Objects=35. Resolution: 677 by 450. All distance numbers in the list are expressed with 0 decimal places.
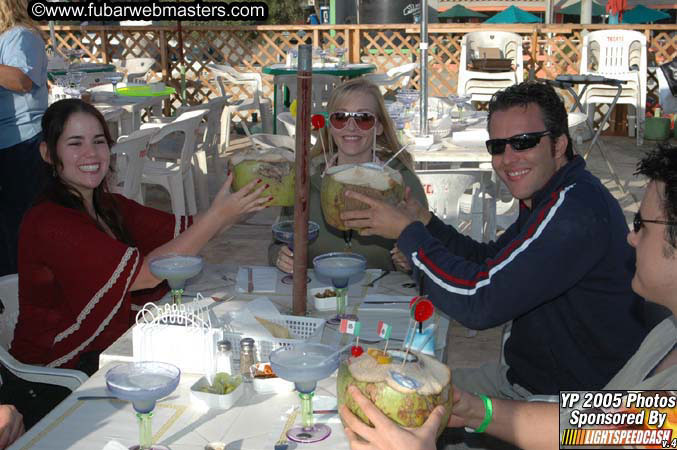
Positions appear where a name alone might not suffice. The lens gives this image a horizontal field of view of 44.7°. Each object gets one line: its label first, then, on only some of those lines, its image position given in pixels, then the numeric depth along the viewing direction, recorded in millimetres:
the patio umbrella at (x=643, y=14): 16031
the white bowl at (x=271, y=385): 1891
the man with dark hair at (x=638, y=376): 1424
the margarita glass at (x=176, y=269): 2357
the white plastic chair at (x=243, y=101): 9094
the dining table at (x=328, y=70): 8281
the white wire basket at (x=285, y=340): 2053
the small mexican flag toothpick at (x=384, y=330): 1694
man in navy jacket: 2084
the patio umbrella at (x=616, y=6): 11555
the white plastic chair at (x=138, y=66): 9578
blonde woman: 3061
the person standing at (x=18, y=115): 3918
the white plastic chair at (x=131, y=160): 5312
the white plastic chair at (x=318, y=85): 7496
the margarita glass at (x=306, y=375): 1684
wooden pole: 2004
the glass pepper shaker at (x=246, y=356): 1971
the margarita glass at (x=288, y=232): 2469
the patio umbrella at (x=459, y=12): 18938
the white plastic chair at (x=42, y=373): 2375
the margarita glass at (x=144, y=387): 1607
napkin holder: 1947
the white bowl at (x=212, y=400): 1810
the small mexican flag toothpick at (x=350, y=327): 1858
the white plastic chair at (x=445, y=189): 4016
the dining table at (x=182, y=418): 1679
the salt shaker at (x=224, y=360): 1935
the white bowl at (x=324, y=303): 2443
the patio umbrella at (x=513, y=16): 15836
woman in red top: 2498
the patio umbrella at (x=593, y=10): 18547
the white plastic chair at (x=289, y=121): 5859
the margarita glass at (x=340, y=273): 2379
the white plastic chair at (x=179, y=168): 5895
